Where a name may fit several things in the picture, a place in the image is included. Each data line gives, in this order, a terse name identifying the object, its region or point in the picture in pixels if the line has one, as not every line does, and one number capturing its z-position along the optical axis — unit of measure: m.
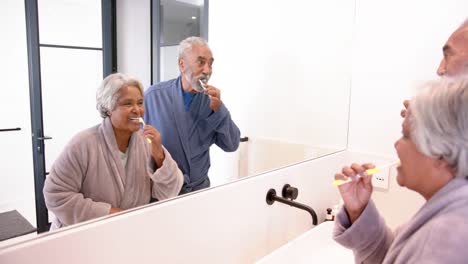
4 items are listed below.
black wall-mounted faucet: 1.16
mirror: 0.66
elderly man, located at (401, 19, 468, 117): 0.97
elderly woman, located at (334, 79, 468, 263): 0.57
